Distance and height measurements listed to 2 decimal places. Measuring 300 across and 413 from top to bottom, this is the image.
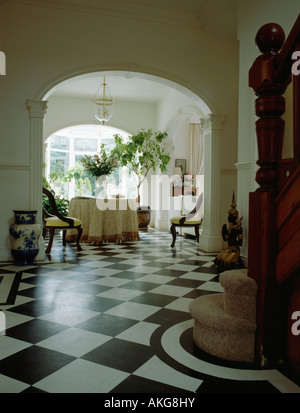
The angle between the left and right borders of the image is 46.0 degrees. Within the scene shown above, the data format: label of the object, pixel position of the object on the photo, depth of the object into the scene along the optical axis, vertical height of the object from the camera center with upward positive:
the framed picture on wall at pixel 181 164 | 10.53 +1.14
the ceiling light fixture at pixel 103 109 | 8.01 +2.13
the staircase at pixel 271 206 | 1.66 -0.02
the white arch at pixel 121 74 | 4.88 +1.79
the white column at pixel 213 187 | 5.67 +0.25
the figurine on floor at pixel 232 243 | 4.05 -0.48
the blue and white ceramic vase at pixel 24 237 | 4.39 -0.45
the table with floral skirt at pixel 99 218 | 6.26 -0.29
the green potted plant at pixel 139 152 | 8.40 +1.20
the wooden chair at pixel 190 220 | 5.92 -0.30
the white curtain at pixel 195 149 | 10.51 +1.59
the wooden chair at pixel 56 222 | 5.33 -0.33
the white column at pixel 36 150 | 4.76 +0.69
